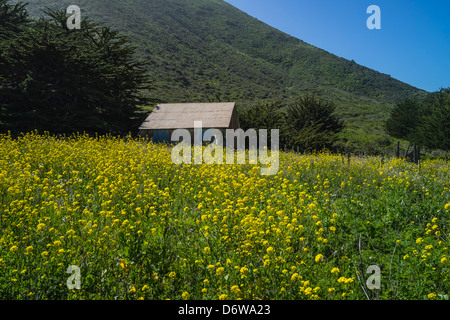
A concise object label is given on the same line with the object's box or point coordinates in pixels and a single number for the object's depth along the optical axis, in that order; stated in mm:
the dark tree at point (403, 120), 45625
